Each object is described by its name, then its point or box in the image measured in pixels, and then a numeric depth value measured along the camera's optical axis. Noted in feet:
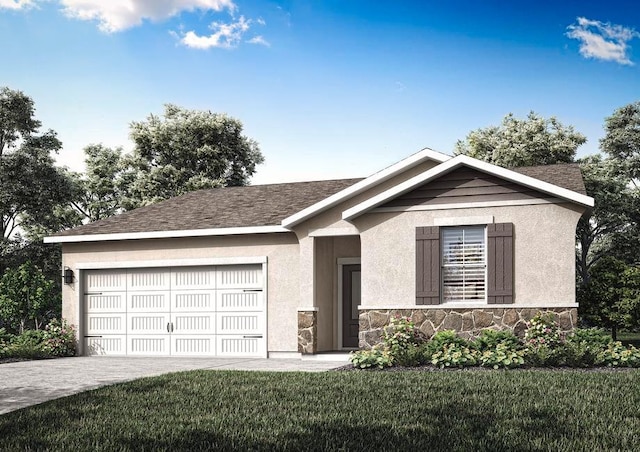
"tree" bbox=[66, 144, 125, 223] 117.39
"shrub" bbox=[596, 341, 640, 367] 42.83
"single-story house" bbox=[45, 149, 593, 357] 49.88
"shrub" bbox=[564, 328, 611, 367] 43.29
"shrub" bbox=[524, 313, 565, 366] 43.88
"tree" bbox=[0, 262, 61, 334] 69.62
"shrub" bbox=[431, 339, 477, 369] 43.57
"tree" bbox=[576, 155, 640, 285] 96.07
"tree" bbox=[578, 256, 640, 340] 53.98
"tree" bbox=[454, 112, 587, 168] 102.01
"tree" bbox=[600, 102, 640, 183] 107.76
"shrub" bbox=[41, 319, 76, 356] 63.26
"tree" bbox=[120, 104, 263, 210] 117.60
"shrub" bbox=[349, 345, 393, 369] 44.96
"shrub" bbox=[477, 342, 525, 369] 43.19
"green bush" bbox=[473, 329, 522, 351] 45.48
